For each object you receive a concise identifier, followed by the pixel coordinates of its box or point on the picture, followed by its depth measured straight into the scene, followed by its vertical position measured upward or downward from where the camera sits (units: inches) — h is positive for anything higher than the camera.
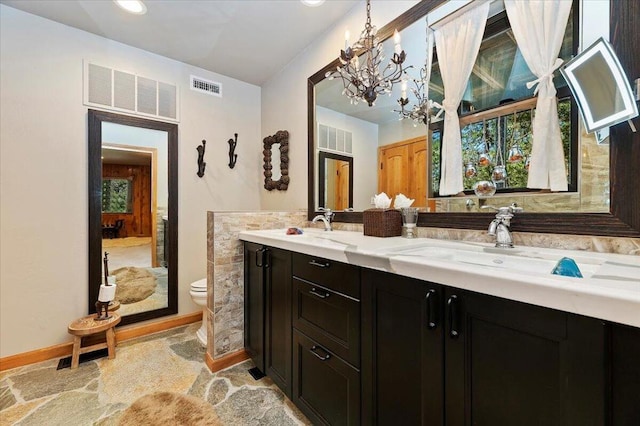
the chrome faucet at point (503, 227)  45.5 -2.6
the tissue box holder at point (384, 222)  63.8 -2.4
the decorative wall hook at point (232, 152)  117.0 +25.9
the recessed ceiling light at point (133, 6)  75.9 +59.1
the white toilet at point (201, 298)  90.3 -29.0
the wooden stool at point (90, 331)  78.2 -35.1
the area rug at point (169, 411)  56.1 -43.6
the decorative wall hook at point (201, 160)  109.2 +21.1
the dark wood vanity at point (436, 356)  23.2 -16.9
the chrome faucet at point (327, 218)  81.4 -1.8
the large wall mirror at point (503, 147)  38.1 +13.3
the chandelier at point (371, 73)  63.7 +33.8
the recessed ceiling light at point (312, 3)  76.4 +59.7
